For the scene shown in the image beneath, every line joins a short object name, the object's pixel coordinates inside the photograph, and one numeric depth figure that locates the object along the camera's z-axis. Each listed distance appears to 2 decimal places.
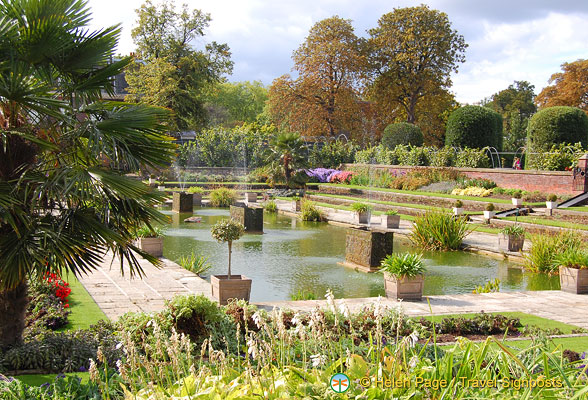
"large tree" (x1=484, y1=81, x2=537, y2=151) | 55.72
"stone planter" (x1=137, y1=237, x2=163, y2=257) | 11.99
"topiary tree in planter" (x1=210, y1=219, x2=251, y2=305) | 8.14
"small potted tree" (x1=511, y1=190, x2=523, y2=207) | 19.54
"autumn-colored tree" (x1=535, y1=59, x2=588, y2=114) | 42.78
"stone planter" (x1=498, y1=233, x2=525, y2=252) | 13.66
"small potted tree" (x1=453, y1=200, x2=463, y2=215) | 18.44
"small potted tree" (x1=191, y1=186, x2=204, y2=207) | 25.12
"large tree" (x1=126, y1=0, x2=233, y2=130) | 40.84
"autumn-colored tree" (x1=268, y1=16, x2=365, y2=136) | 41.84
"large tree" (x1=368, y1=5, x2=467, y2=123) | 41.97
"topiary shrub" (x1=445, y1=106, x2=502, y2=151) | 31.30
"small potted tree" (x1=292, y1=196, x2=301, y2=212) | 22.75
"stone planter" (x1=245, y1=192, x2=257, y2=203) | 26.53
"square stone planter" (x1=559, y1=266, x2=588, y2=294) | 9.58
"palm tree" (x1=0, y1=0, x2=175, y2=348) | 4.82
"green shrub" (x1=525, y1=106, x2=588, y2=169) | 25.81
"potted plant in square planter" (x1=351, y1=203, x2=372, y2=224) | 18.80
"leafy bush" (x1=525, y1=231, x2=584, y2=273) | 11.47
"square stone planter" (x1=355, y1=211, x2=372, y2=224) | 18.83
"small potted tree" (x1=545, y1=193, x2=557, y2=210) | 18.47
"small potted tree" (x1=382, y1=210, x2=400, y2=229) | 17.70
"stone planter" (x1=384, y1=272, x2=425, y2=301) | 8.77
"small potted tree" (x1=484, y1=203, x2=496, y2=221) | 17.74
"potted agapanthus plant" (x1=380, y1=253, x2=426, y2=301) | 8.70
